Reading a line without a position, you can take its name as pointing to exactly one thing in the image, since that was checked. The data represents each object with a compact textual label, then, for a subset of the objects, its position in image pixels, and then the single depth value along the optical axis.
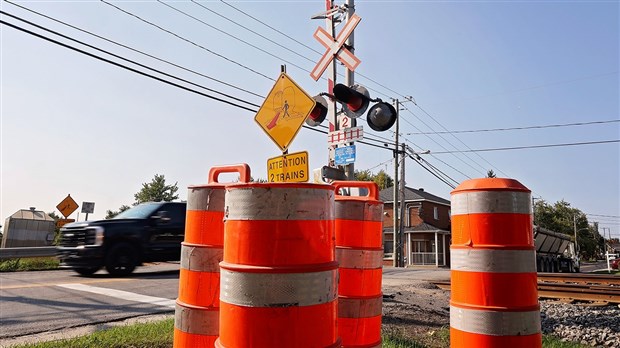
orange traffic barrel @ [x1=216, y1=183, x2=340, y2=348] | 2.13
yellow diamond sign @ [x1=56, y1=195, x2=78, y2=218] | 19.08
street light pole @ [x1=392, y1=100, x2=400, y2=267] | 30.81
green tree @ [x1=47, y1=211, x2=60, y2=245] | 26.48
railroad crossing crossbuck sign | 7.03
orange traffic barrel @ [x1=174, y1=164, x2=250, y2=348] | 3.09
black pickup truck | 11.04
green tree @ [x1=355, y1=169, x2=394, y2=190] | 68.04
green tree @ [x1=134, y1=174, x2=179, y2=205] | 60.87
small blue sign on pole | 6.49
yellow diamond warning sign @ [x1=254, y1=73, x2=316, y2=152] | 4.87
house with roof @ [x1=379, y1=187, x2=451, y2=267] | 41.91
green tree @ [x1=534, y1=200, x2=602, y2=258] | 74.44
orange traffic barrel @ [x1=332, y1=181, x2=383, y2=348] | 3.52
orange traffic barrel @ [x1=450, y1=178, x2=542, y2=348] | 2.77
